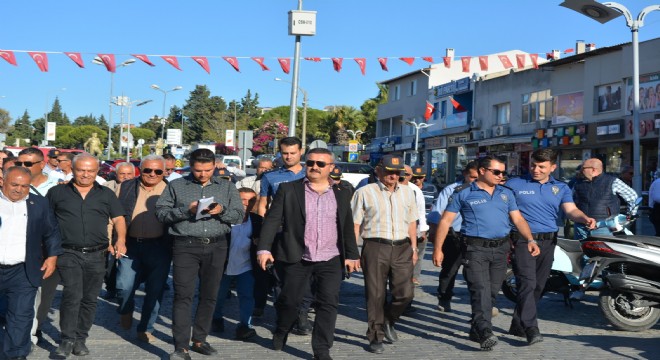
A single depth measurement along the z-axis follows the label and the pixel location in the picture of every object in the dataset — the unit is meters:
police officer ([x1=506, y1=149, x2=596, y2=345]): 7.79
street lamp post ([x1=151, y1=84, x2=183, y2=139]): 78.81
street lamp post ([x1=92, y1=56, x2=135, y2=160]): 21.71
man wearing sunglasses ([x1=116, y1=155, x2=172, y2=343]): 7.48
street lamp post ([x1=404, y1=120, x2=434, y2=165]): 54.73
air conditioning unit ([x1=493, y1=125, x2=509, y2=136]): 45.75
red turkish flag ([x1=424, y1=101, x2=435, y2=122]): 53.66
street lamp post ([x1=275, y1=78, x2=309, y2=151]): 59.96
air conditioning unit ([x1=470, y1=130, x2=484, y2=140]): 49.17
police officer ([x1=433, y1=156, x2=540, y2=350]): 7.46
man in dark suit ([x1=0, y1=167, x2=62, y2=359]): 6.30
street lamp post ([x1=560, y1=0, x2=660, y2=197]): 18.66
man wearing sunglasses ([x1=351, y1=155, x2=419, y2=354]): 7.38
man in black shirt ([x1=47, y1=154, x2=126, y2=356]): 6.84
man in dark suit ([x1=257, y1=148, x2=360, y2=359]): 6.84
